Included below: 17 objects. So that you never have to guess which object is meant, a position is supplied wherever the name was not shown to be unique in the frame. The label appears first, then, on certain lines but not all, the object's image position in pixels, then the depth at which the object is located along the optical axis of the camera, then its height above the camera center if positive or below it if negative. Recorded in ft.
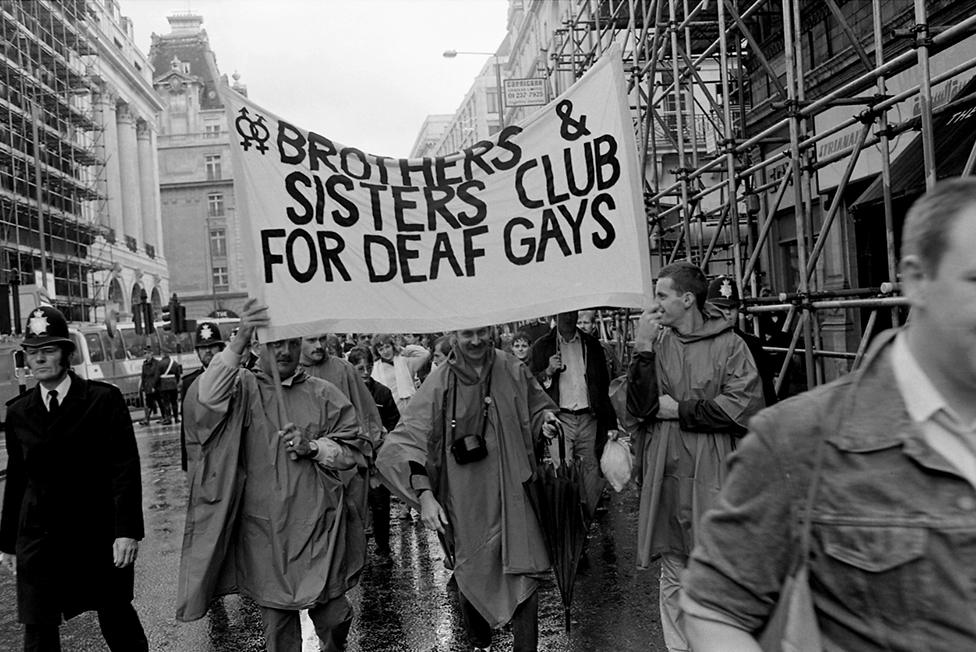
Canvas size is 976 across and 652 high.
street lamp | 97.92 +25.84
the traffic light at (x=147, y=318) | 99.60 +2.73
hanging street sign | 68.49 +16.34
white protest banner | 15.71 +1.74
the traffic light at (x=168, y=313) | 86.97 +2.84
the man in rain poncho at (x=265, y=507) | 14.55 -2.61
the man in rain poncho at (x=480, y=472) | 15.06 -2.35
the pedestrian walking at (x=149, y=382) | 79.00 -3.12
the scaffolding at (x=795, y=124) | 20.63 +4.76
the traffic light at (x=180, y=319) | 86.33 +2.06
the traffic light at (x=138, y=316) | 96.53 +2.89
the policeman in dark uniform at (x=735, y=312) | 16.51 -0.15
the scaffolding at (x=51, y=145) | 118.52 +28.65
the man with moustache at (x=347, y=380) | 22.62 -1.13
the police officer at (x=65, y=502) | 14.48 -2.35
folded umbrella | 15.33 -3.13
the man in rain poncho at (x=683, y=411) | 14.73 -1.57
